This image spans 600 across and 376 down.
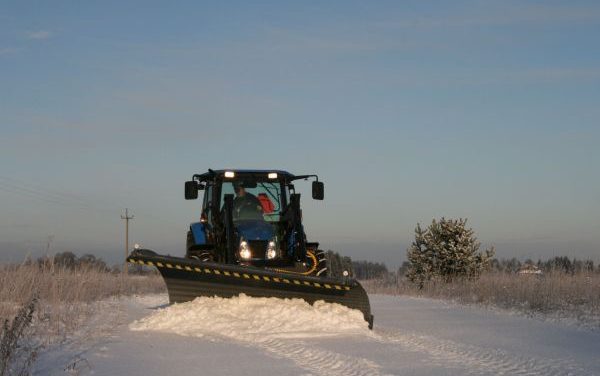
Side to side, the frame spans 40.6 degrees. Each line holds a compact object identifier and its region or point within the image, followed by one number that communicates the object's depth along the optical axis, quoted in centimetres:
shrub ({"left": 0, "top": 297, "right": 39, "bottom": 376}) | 608
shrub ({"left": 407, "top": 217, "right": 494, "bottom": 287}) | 3481
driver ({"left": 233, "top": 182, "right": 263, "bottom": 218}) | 1382
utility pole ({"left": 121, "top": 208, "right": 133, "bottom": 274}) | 6150
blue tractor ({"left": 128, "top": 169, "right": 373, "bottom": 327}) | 1187
